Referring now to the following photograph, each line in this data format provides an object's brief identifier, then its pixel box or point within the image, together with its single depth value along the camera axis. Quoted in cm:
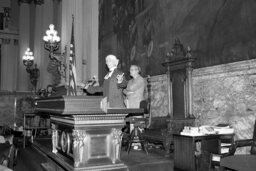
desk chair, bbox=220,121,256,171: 326
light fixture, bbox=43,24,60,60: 961
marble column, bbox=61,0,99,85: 1221
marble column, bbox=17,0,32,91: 1758
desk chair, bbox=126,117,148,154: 569
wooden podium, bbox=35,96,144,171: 367
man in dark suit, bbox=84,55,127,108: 511
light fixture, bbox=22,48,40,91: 1535
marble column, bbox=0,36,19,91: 1744
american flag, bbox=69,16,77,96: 438
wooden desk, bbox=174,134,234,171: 474
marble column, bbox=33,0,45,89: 1730
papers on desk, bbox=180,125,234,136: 496
